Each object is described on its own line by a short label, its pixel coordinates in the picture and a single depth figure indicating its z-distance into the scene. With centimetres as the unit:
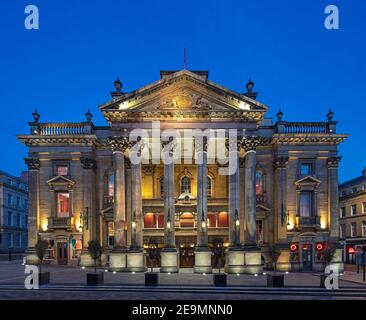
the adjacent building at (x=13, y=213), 7231
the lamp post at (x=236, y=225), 3812
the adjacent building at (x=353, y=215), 5944
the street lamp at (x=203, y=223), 3788
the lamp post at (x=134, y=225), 3828
